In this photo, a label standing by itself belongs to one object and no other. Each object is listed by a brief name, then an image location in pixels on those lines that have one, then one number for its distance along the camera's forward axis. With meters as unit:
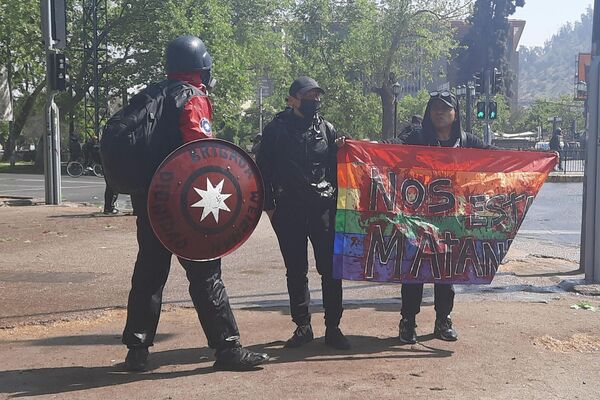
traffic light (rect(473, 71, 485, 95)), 26.29
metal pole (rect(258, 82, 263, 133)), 64.53
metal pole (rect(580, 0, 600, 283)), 7.63
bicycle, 31.44
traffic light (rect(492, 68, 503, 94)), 27.09
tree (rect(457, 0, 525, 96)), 77.69
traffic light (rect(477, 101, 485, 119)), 26.17
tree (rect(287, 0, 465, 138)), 42.38
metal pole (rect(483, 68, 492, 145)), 25.86
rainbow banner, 5.32
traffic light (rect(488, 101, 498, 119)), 26.07
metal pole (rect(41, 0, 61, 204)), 16.97
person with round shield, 4.47
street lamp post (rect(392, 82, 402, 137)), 39.03
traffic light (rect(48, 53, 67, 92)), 16.80
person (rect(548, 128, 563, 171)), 34.09
